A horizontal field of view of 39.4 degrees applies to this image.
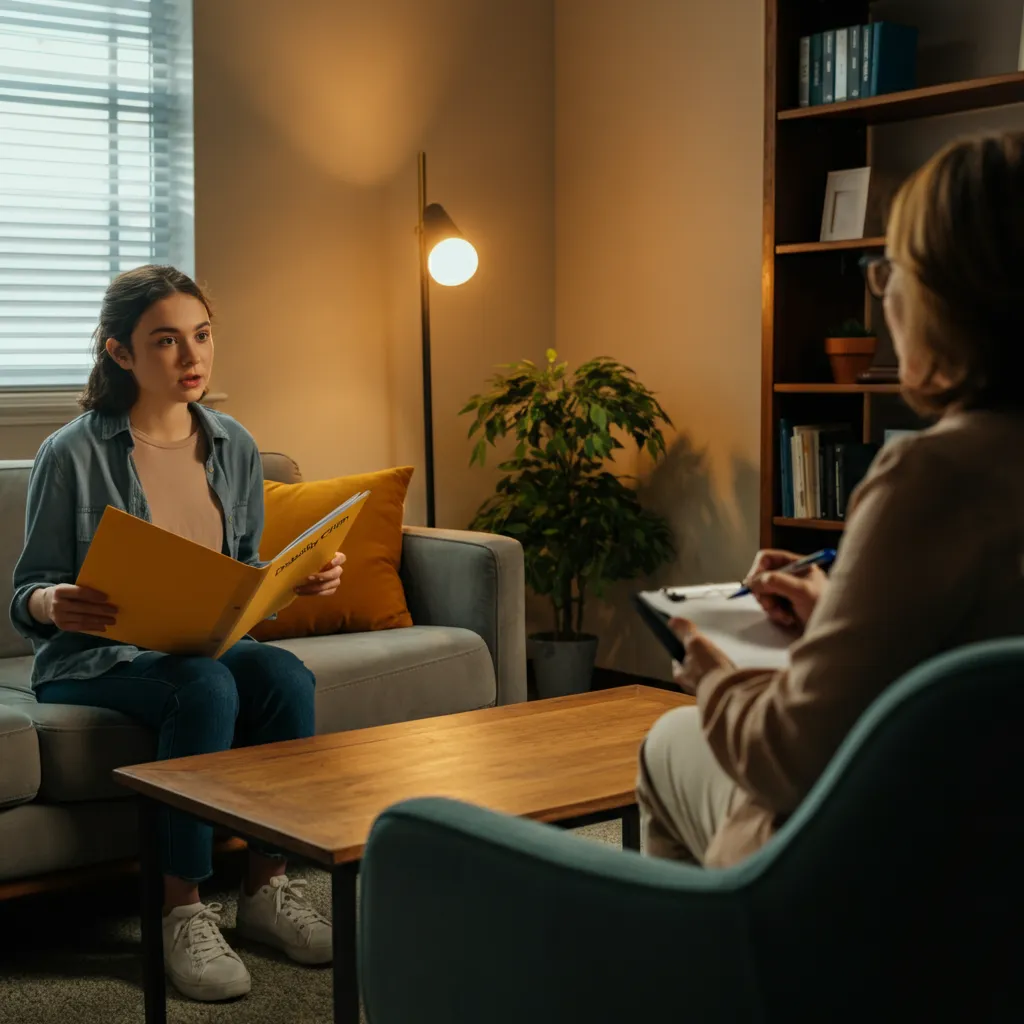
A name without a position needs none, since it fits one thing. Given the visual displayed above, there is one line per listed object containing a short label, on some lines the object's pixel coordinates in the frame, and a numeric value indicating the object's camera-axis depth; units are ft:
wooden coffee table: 5.19
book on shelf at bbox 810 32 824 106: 11.55
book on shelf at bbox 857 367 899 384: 11.31
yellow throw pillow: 10.07
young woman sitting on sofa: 7.25
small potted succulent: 11.66
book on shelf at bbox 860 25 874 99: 11.25
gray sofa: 7.54
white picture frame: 11.74
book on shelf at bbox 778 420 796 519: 11.91
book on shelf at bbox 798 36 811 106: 11.62
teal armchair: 2.89
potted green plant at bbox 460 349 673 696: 13.04
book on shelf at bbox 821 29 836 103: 11.46
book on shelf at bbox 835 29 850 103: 11.38
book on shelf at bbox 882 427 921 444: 11.29
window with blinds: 11.71
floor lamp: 12.60
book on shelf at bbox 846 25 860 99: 11.33
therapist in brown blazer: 3.15
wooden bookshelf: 11.66
